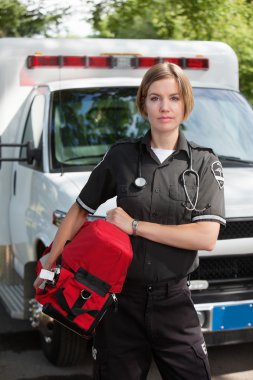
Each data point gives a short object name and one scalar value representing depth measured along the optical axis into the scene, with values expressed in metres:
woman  2.88
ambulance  4.45
